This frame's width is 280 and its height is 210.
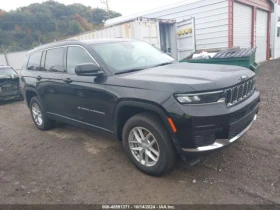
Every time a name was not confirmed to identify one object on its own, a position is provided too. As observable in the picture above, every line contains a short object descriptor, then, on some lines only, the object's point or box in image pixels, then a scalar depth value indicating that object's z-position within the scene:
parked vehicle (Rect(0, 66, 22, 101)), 9.06
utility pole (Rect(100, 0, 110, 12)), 45.31
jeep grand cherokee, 2.69
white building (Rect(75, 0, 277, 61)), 10.08
